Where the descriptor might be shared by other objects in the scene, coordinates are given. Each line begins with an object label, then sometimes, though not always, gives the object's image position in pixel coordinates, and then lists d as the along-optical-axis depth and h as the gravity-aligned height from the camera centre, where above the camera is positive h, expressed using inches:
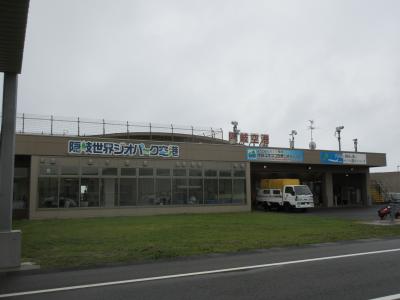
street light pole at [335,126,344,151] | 2420.0 +371.4
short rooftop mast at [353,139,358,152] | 2687.0 +329.8
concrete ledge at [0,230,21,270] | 417.7 -43.8
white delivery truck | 1417.3 +14.6
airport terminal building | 1155.3 +76.8
